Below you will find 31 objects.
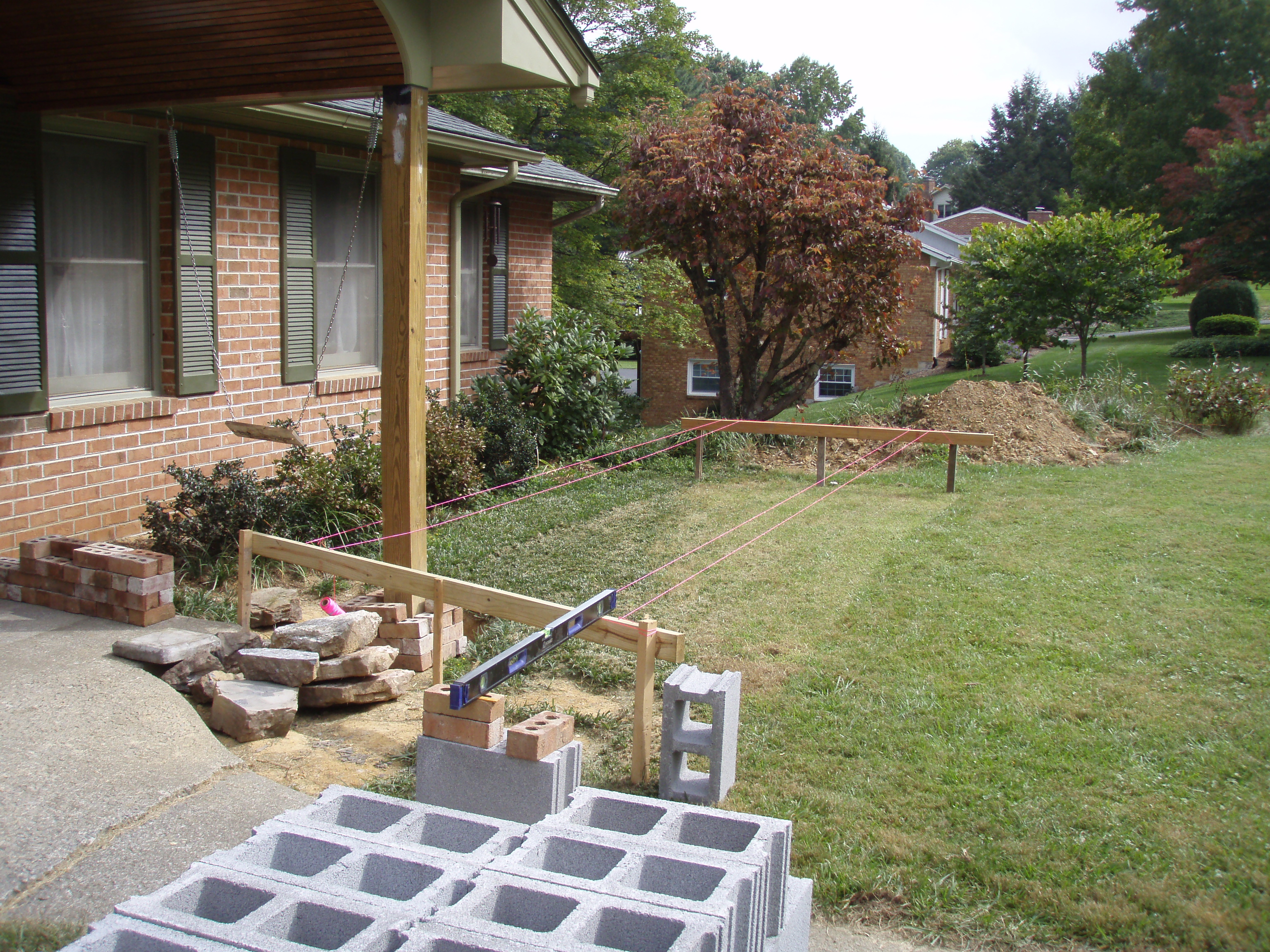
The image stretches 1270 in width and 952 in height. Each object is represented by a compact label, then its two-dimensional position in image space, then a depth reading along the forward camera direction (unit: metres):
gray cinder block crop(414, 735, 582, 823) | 3.69
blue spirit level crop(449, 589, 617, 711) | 3.53
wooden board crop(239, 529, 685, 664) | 4.70
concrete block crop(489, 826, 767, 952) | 2.53
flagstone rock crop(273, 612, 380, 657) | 5.39
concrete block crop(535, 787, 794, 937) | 2.84
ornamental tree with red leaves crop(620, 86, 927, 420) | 13.41
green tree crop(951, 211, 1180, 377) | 18.23
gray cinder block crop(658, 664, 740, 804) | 4.32
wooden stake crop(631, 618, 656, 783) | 4.54
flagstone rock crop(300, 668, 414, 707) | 5.30
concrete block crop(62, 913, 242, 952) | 2.25
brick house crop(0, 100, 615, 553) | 7.29
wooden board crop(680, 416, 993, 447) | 11.06
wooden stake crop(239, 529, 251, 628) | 5.80
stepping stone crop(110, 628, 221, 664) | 5.18
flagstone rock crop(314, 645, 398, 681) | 5.33
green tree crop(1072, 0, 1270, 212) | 39.72
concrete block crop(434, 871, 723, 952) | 2.32
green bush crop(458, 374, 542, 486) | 11.06
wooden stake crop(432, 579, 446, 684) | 5.17
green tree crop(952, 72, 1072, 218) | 70.19
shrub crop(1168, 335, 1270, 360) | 25.47
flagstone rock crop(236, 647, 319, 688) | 5.18
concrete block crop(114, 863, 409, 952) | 2.29
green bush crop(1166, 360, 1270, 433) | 15.56
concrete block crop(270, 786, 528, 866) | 2.82
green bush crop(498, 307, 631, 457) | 12.22
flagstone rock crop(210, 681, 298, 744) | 4.82
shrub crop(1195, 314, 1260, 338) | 28.00
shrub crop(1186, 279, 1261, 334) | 29.67
